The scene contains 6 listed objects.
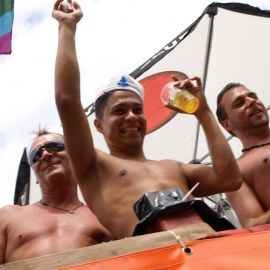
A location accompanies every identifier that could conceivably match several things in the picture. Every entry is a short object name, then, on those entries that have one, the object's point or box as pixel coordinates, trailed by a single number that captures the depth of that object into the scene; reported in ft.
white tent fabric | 17.17
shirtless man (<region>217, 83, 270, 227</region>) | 8.71
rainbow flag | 13.69
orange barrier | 5.41
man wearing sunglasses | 8.84
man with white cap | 7.07
